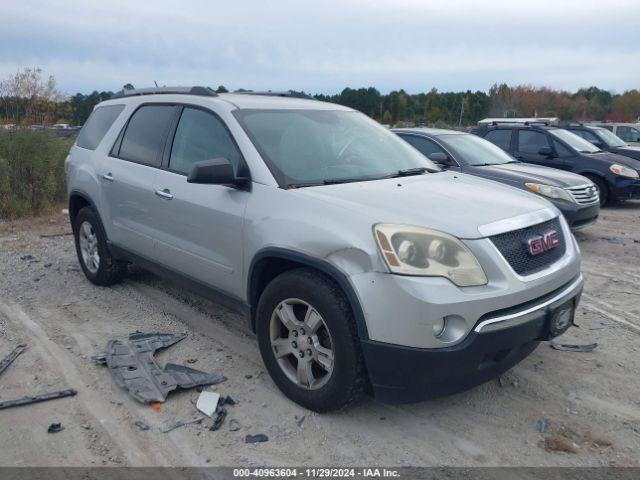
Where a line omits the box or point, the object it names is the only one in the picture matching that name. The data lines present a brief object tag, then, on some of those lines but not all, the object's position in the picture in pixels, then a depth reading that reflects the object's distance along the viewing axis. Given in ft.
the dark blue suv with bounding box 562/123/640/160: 42.91
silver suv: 9.68
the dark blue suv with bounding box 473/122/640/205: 36.14
